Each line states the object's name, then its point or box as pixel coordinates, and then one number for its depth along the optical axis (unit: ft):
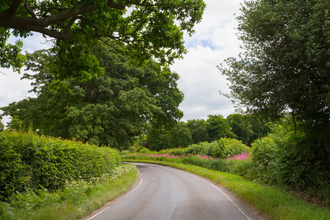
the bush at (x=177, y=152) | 112.39
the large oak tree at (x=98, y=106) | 65.60
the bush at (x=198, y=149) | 92.35
